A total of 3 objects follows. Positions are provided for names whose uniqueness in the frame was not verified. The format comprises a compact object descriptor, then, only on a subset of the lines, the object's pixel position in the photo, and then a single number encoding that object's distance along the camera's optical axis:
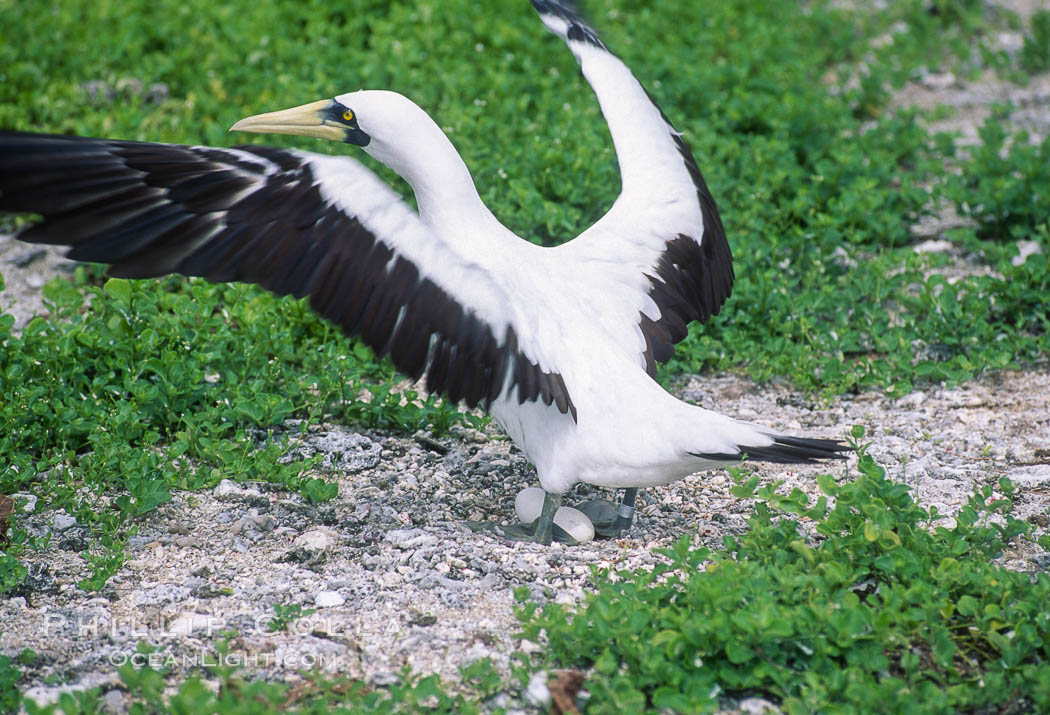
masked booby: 7.21
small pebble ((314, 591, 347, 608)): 7.43
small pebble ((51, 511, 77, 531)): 8.21
